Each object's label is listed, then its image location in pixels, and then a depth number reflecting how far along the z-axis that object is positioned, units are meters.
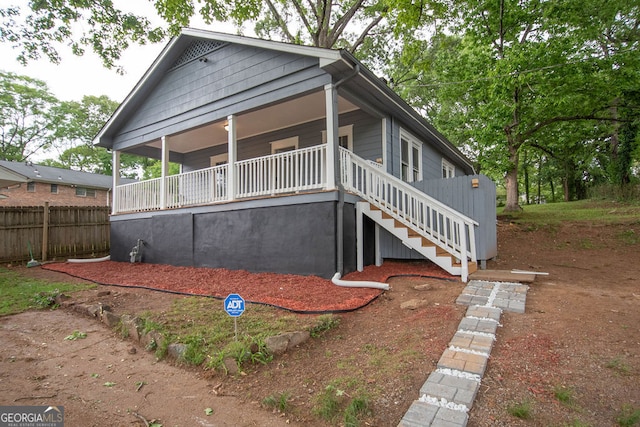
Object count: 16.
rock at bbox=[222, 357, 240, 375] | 2.77
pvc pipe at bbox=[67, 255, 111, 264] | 9.79
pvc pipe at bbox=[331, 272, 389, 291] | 4.98
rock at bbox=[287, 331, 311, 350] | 3.17
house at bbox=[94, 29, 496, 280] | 5.95
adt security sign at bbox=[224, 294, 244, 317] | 3.03
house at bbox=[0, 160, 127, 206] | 18.86
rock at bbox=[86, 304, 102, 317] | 4.40
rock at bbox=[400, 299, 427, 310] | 4.06
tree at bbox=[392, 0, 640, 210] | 10.05
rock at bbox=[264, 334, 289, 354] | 3.04
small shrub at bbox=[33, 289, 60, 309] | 5.05
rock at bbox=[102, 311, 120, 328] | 4.06
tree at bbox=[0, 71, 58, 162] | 25.64
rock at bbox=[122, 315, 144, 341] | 3.62
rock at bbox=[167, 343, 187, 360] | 3.07
